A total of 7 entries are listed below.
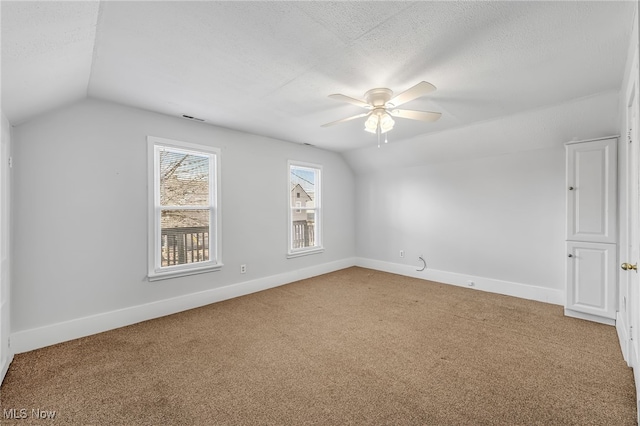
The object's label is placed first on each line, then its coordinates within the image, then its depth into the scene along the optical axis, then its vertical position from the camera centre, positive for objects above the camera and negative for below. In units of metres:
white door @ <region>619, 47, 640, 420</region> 1.84 -0.07
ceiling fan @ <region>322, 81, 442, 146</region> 2.47 +0.97
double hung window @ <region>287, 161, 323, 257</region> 4.97 +0.05
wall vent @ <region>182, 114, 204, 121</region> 3.44 +1.21
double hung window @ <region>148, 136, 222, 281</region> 3.32 +0.04
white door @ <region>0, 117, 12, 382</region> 2.13 -0.31
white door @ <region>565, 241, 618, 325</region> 3.00 -0.79
